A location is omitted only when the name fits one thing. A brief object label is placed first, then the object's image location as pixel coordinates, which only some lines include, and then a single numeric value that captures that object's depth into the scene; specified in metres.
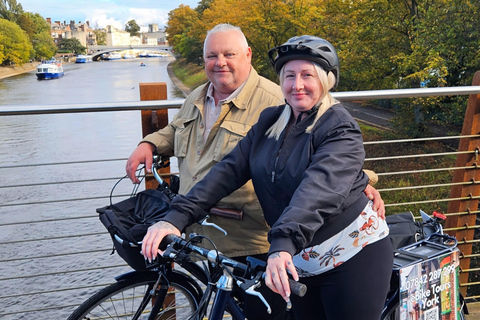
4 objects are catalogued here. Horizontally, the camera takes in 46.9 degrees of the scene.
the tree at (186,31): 50.12
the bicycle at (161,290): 1.61
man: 2.24
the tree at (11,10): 87.94
